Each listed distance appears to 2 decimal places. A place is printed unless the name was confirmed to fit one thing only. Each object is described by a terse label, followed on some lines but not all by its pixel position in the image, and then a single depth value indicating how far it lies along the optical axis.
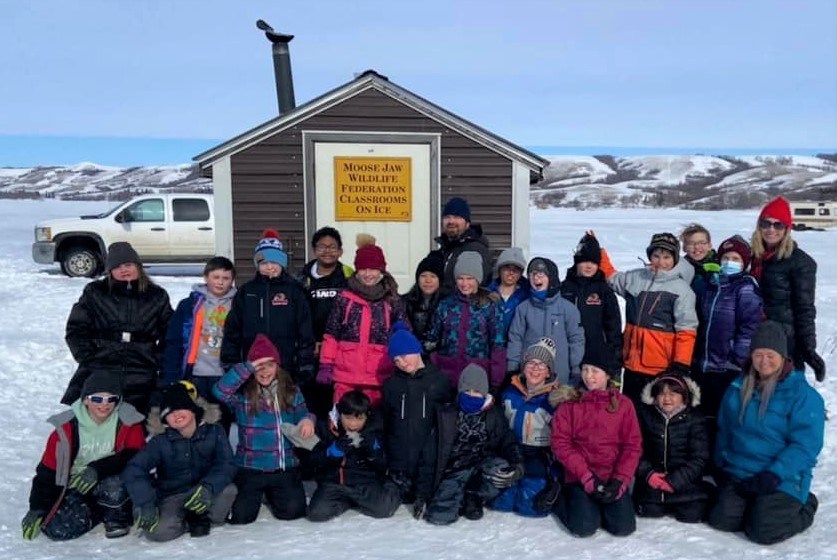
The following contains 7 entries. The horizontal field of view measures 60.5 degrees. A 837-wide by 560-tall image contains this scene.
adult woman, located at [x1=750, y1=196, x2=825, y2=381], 4.80
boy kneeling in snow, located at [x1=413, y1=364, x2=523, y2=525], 4.43
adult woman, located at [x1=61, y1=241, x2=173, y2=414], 4.80
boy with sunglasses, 4.12
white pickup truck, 14.22
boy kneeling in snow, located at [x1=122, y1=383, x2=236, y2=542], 4.12
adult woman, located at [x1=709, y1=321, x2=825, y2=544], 4.09
